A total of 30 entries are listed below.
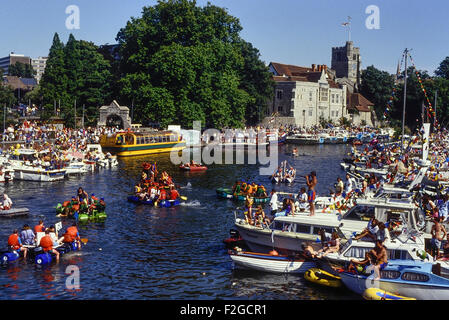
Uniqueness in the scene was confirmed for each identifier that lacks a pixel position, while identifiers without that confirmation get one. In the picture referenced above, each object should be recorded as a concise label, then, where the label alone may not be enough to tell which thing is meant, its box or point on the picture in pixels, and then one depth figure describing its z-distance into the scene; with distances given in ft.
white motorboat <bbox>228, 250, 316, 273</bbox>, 84.63
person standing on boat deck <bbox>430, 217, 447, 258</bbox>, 80.14
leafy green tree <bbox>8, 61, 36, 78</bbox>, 651.66
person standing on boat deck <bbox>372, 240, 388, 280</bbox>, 73.00
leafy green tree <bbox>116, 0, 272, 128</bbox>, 274.16
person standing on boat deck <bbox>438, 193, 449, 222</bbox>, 96.52
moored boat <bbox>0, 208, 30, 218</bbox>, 117.50
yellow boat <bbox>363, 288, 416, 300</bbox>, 70.59
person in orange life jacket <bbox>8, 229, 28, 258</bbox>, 89.97
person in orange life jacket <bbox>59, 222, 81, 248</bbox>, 94.27
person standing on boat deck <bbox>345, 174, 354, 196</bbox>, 123.96
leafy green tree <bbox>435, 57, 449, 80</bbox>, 515.30
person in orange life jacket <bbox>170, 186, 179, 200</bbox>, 137.18
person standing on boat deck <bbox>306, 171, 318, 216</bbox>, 92.89
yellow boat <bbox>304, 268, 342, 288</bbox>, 78.64
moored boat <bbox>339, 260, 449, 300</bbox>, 69.41
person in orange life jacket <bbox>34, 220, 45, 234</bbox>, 93.30
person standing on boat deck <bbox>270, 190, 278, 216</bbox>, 115.01
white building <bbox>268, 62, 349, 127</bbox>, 405.39
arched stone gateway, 281.95
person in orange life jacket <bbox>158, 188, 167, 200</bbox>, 136.26
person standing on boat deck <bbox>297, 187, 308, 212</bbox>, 111.55
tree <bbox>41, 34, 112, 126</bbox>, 309.01
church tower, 551.18
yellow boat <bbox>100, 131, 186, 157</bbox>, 240.73
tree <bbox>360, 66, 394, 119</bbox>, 506.07
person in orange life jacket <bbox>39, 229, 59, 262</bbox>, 89.25
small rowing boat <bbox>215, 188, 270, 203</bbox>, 141.38
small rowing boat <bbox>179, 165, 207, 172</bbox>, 198.18
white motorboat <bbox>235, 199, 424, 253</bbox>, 87.15
